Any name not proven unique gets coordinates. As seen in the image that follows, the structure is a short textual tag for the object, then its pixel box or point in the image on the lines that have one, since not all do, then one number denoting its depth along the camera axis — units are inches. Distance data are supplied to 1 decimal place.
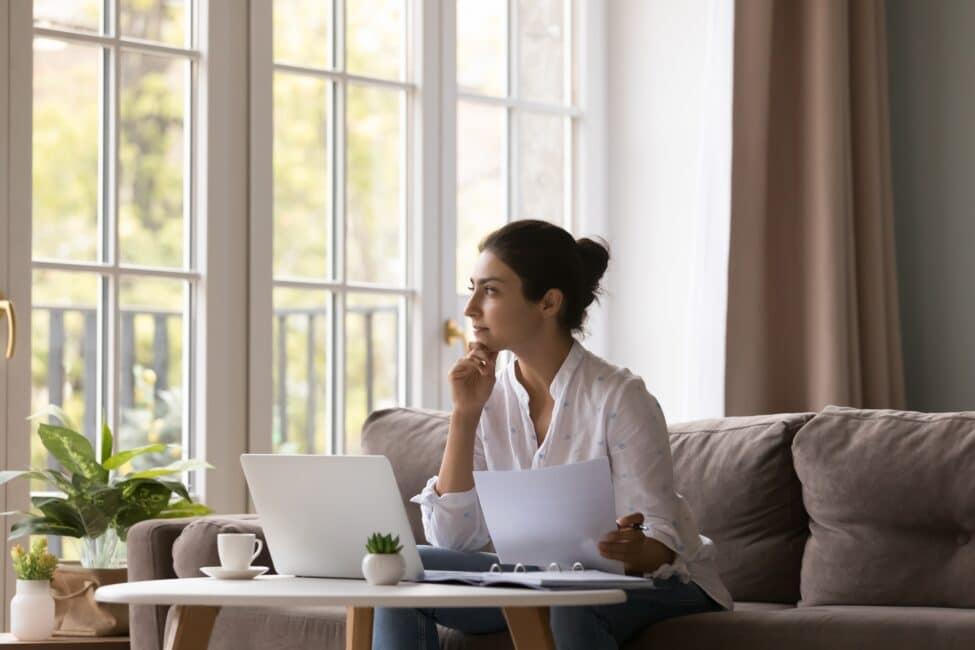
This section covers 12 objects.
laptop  134.0
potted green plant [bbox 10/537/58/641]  203.1
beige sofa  168.9
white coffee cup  138.4
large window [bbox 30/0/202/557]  235.6
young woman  156.5
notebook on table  125.4
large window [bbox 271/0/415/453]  262.8
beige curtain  274.4
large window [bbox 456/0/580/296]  293.1
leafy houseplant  211.3
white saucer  139.6
